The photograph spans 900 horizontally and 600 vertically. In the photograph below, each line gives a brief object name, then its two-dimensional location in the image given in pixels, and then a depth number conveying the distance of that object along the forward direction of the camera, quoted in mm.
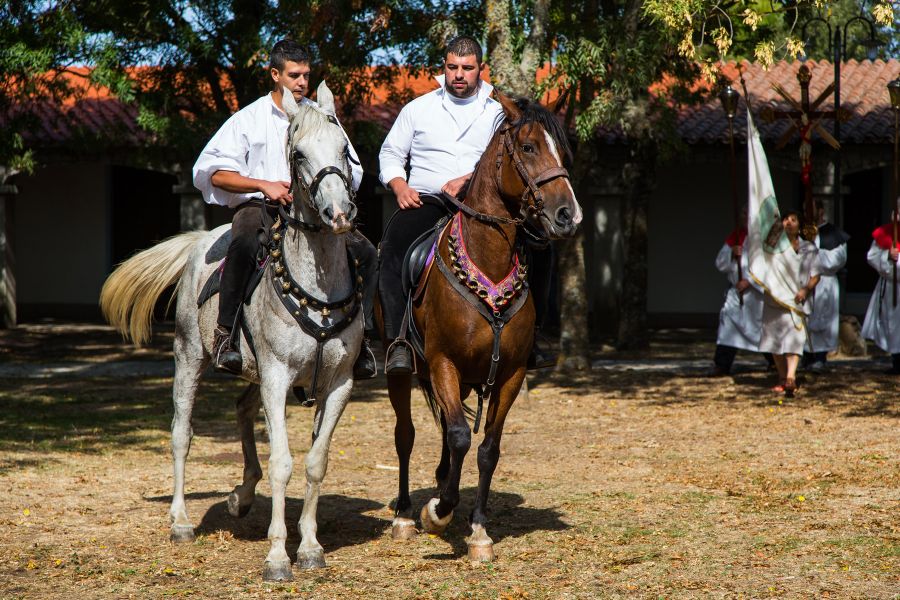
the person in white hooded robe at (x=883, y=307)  15688
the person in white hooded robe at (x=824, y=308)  15039
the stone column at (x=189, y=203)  23438
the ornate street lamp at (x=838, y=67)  16062
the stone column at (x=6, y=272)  24781
